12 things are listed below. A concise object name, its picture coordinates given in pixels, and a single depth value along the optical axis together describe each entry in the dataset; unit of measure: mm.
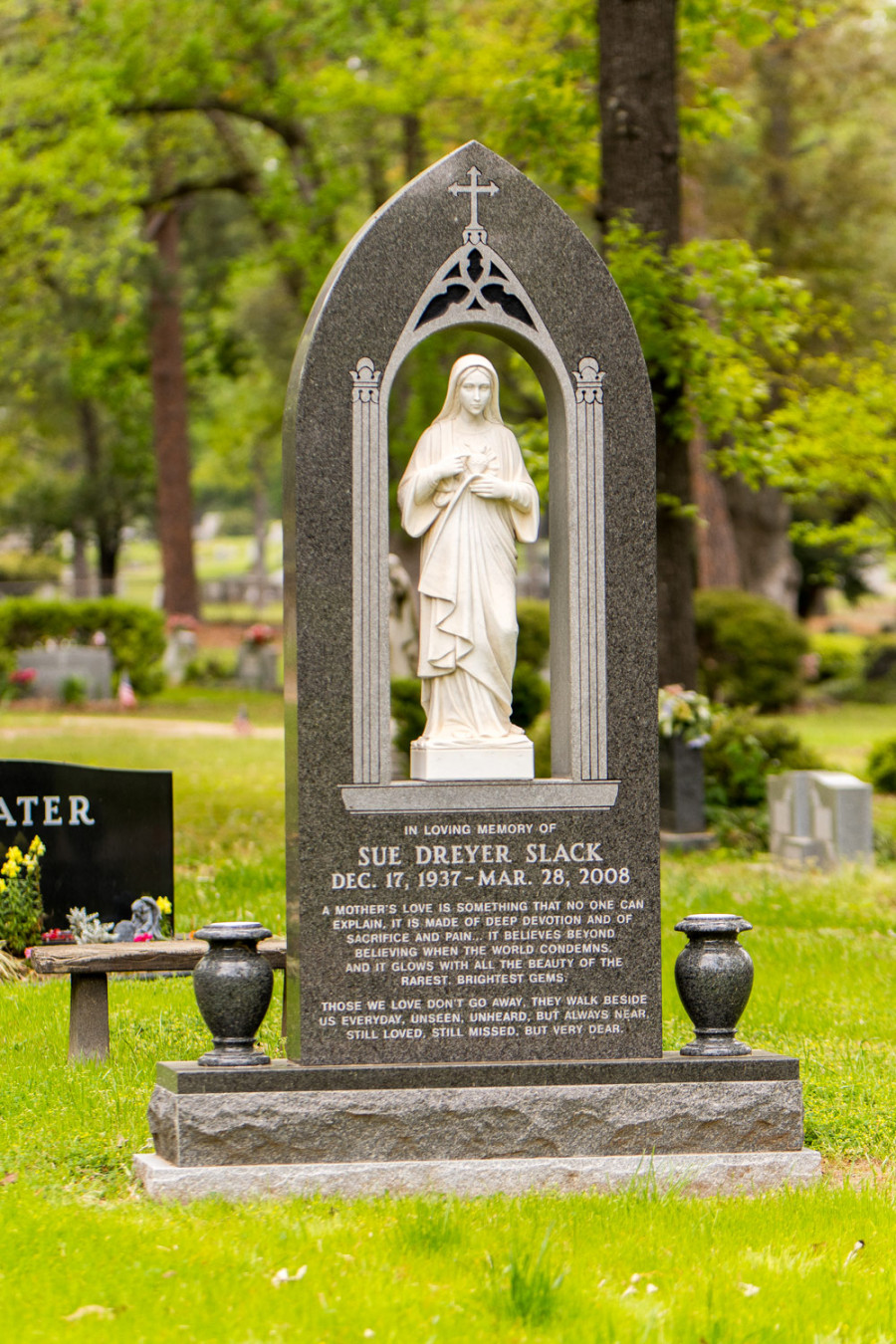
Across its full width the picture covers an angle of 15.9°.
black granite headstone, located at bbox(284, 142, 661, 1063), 11831
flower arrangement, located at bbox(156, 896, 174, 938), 18016
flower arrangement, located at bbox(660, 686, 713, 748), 28621
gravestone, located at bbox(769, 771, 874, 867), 27099
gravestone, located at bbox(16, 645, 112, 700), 53926
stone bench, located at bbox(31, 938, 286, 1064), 14295
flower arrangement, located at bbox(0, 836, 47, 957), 17905
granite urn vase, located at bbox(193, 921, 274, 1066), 11507
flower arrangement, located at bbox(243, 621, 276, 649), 62517
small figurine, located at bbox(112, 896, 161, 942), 17830
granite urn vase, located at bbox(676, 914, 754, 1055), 12065
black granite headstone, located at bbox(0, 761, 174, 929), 18221
